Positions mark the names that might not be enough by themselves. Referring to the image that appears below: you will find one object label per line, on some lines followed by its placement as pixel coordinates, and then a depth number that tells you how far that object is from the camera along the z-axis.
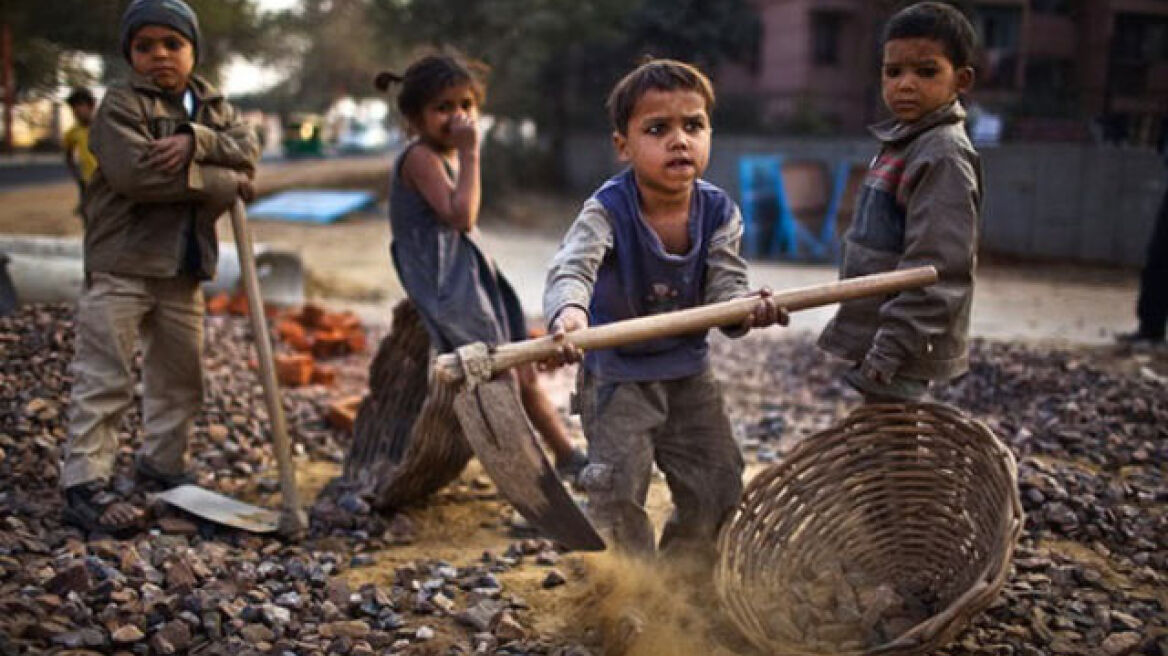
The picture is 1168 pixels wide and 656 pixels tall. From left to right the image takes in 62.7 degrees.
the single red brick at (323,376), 5.70
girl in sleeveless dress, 3.73
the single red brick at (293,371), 5.57
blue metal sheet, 15.08
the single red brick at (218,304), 6.84
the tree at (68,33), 9.60
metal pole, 10.22
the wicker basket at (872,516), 2.79
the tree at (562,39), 16.89
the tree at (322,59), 35.00
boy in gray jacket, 2.81
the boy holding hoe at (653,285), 2.78
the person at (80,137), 8.45
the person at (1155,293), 6.58
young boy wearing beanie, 3.34
